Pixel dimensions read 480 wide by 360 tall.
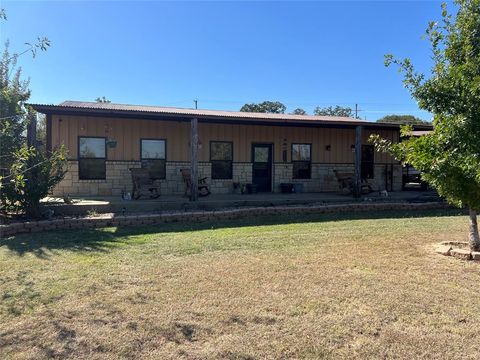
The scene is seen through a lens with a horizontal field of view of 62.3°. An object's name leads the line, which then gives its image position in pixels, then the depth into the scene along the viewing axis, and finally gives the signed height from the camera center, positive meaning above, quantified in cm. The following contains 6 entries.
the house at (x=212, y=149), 1150 +78
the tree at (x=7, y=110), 337 +82
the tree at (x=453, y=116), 460 +71
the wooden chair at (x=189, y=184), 1190 -34
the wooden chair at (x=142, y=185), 1082 -36
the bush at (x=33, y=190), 770 -37
